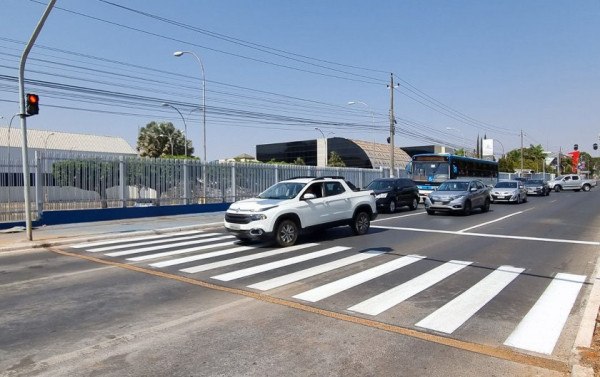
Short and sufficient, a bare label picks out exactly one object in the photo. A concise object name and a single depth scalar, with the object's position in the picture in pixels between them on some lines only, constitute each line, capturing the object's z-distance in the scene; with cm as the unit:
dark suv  2252
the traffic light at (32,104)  1287
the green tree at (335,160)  7506
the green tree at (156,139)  5912
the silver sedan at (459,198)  2005
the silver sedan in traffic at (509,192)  2838
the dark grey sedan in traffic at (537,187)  3866
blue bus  2914
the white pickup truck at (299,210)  1125
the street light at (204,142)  2290
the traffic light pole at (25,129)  1265
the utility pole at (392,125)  3538
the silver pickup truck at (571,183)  4900
